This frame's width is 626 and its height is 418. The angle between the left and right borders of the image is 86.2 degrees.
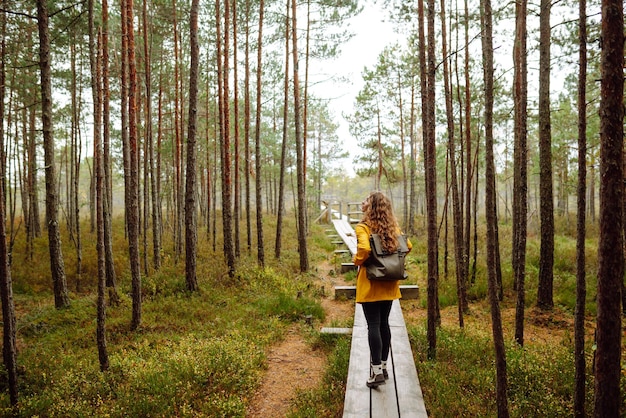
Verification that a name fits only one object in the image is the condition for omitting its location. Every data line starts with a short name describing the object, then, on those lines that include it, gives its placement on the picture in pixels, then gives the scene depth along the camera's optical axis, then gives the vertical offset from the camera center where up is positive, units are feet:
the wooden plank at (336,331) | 21.39 -8.07
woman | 13.53 -3.32
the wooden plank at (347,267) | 36.33 -6.74
